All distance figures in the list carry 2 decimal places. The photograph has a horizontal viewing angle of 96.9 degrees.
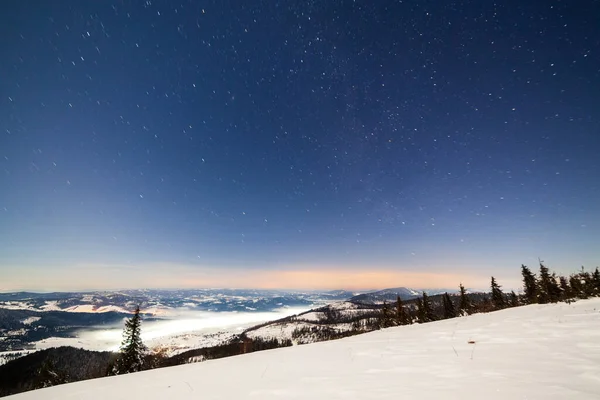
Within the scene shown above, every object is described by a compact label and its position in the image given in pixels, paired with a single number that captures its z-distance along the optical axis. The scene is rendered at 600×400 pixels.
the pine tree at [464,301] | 55.97
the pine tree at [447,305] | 60.71
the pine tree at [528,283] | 52.08
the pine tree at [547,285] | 44.66
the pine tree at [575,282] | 38.22
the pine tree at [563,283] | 48.97
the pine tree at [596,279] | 36.69
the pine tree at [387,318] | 52.03
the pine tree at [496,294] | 58.47
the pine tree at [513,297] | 59.38
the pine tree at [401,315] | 49.64
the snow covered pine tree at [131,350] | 33.93
